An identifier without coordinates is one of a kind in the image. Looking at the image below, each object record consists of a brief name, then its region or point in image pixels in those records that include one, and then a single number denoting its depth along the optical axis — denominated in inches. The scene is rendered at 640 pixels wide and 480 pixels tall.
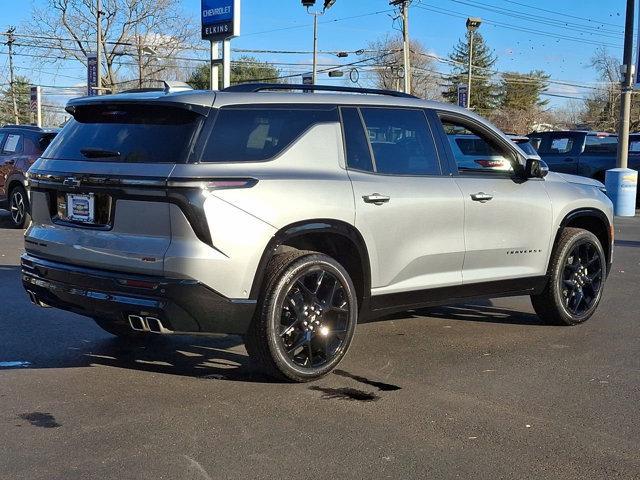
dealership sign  641.6
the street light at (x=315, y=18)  1330.0
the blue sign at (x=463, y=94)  1533.0
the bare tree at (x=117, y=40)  1731.1
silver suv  178.5
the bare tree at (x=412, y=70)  2244.1
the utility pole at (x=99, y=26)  1370.9
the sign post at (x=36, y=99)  1296.8
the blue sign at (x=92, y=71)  1275.8
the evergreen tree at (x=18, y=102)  2802.7
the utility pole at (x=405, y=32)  1432.1
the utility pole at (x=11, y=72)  1932.8
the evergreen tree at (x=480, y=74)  3235.7
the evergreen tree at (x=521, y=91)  3199.8
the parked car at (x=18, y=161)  550.0
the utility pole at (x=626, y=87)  685.3
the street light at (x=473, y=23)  1577.3
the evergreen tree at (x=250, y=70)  2289.6
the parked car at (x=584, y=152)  779.4
